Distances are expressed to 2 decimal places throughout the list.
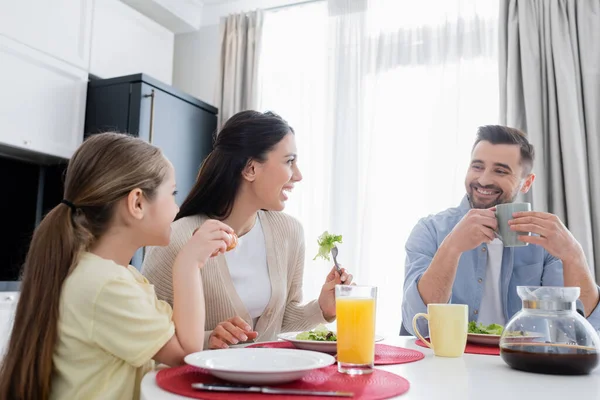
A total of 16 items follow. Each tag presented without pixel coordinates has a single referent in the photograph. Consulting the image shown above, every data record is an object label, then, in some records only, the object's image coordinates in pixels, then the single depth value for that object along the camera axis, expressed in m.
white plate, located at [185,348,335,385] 0.74
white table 0.75
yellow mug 1.07
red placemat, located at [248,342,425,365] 1.00
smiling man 1.51
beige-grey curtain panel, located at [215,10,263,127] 3.74
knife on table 0.72
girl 0.91
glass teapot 0.90
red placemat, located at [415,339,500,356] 1.14
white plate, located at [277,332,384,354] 1.08
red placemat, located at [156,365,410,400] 0.72
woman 1.67
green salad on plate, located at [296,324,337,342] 1.14
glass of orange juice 0.88
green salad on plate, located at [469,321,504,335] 1.27
